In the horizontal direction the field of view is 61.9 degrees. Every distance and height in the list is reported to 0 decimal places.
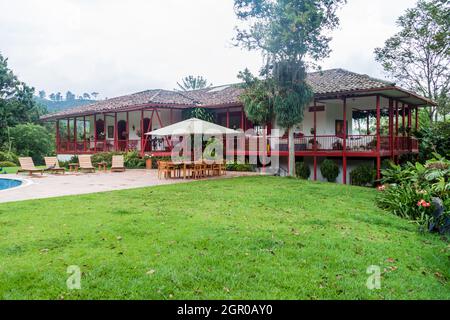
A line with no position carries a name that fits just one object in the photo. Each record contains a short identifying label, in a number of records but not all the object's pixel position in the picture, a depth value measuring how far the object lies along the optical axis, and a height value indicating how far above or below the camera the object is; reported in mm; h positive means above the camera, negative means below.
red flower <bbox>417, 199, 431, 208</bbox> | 7645 -1149
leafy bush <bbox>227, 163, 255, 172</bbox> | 19391 -918
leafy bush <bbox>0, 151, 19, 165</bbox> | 30828 -444
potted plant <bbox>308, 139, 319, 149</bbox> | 19117 +270
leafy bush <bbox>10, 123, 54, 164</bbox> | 34031 +954
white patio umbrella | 15664 +904
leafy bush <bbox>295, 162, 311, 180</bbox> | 18595 -1098
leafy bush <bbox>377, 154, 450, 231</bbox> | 7582 -1115
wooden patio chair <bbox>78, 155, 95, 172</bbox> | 19369 -625
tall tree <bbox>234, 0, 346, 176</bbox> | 14438 +4050
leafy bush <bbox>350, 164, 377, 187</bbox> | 16562 -1197
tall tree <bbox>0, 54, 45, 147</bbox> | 35750 +5178
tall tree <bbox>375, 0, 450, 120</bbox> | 23797 +6094
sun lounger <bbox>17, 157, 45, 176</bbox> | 18159 -725
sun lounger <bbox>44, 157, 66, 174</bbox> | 19250 -689
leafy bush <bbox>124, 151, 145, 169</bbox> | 21922 -619
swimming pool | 14593 -1286
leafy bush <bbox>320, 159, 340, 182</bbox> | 17750 -1016
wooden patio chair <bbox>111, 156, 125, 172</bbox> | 19797 -708
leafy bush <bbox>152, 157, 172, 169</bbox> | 21512 -619
